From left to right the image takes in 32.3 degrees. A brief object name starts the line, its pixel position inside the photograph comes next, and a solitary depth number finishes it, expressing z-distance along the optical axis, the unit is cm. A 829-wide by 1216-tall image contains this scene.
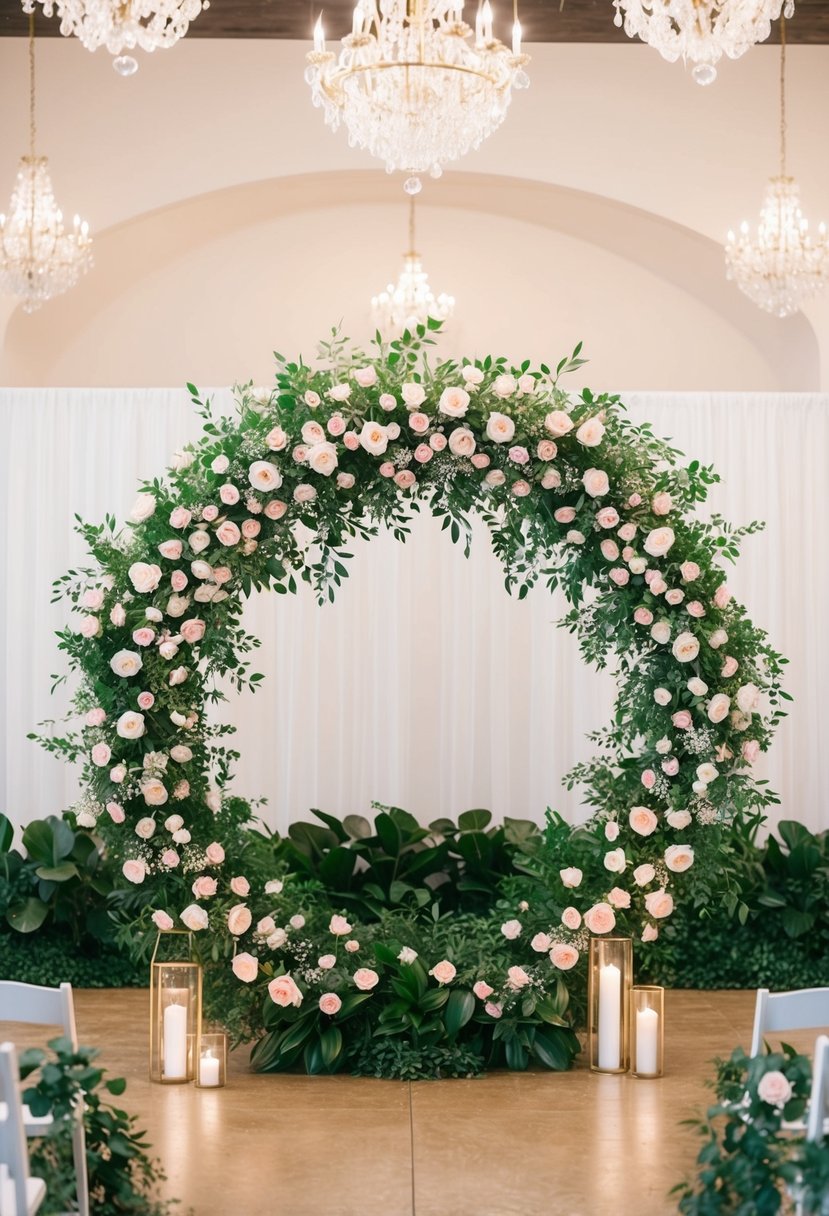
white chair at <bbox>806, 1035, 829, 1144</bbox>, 339
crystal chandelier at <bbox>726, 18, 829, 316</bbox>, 762
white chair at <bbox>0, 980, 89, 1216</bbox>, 387
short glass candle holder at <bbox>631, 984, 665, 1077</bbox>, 569
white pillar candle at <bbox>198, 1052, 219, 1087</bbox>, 546
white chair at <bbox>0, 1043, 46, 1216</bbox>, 331
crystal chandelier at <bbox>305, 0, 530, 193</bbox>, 532
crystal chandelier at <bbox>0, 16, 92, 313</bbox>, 747
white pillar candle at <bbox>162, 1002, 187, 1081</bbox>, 553
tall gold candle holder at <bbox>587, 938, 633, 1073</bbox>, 573
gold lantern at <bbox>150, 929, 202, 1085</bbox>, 551
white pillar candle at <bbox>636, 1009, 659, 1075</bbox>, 569
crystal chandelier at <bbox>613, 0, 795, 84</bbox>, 517
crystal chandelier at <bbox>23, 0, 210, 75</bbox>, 506
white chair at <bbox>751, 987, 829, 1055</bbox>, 398
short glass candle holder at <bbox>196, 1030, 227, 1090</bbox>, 547
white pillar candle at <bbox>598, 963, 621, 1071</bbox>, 572
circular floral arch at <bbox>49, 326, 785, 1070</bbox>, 555
